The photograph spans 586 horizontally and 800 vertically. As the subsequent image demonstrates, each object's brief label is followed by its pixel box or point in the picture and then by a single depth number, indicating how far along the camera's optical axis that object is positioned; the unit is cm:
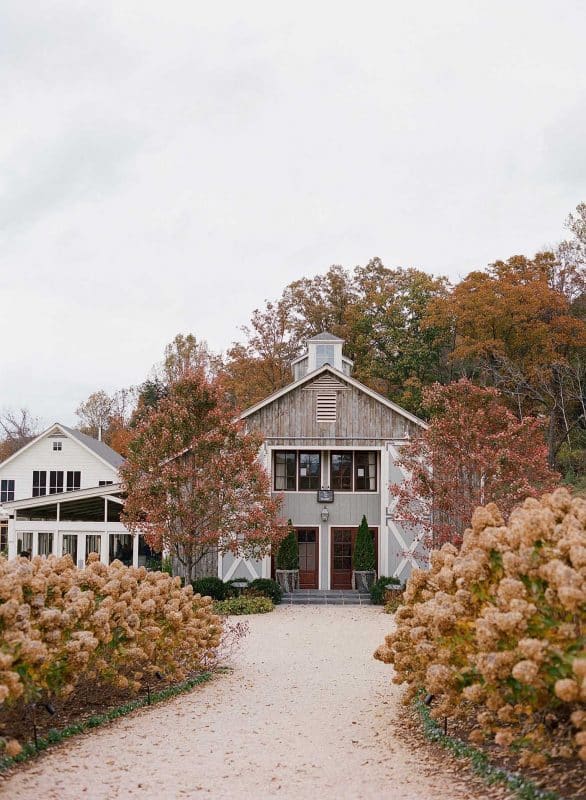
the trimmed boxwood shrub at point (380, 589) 2155
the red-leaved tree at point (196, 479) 1911
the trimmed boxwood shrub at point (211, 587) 2123
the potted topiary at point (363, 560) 2283
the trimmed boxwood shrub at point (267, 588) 2152
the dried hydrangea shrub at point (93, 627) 663
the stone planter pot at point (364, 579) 2272
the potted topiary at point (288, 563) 2284
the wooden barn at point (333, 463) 2331
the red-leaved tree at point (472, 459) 1838
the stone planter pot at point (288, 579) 2272
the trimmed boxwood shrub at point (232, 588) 2161
